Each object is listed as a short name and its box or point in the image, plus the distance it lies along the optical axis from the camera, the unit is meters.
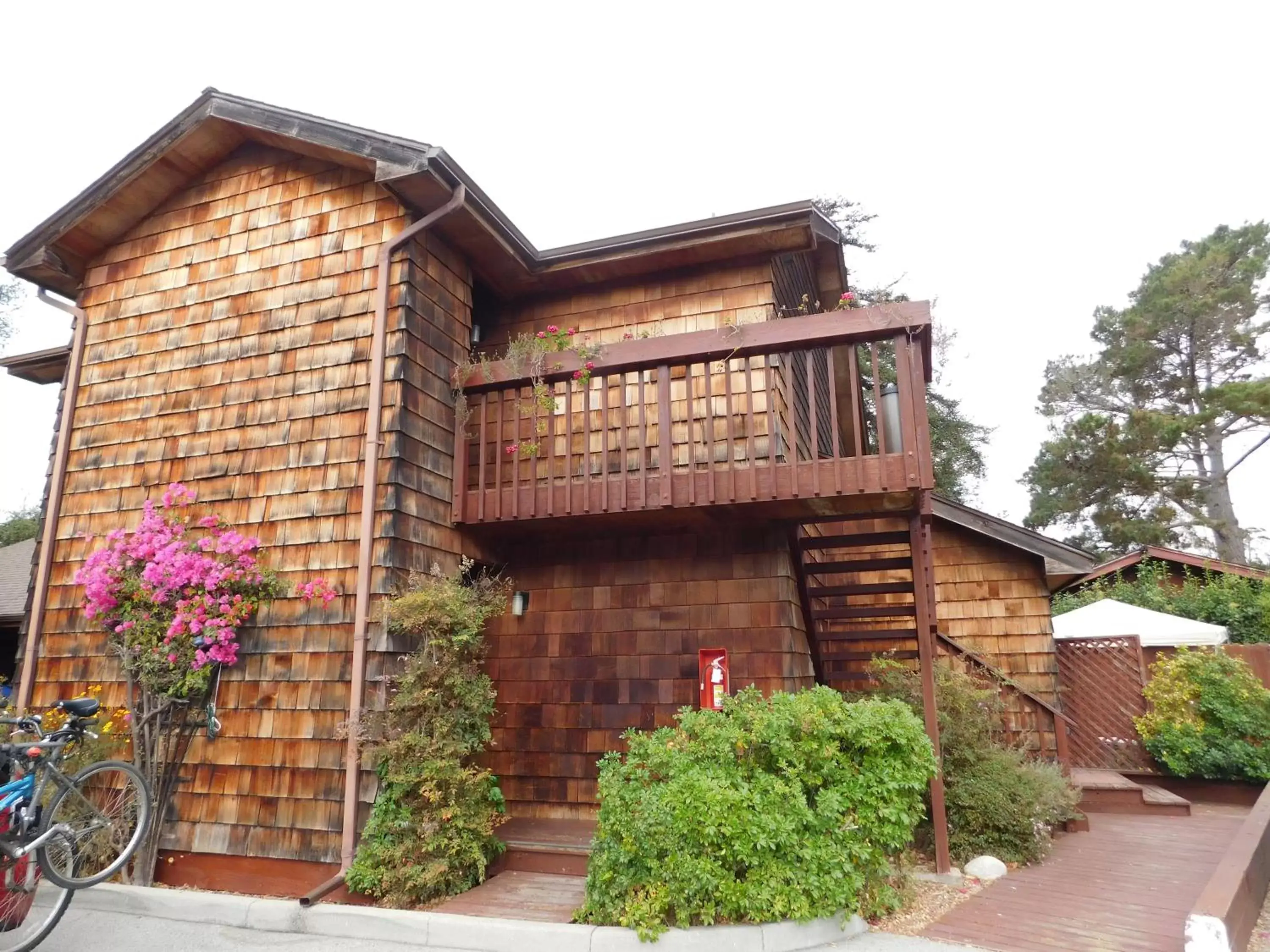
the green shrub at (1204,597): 13.60
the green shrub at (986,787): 5.34
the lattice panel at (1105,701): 8.84
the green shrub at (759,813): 3.59
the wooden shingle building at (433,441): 5.19
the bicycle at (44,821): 3.43
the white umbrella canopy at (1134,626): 9.82
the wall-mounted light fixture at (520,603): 6.73
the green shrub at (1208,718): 7.88
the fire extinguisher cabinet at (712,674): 5.54
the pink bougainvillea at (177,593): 5.29
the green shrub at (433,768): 4.52
